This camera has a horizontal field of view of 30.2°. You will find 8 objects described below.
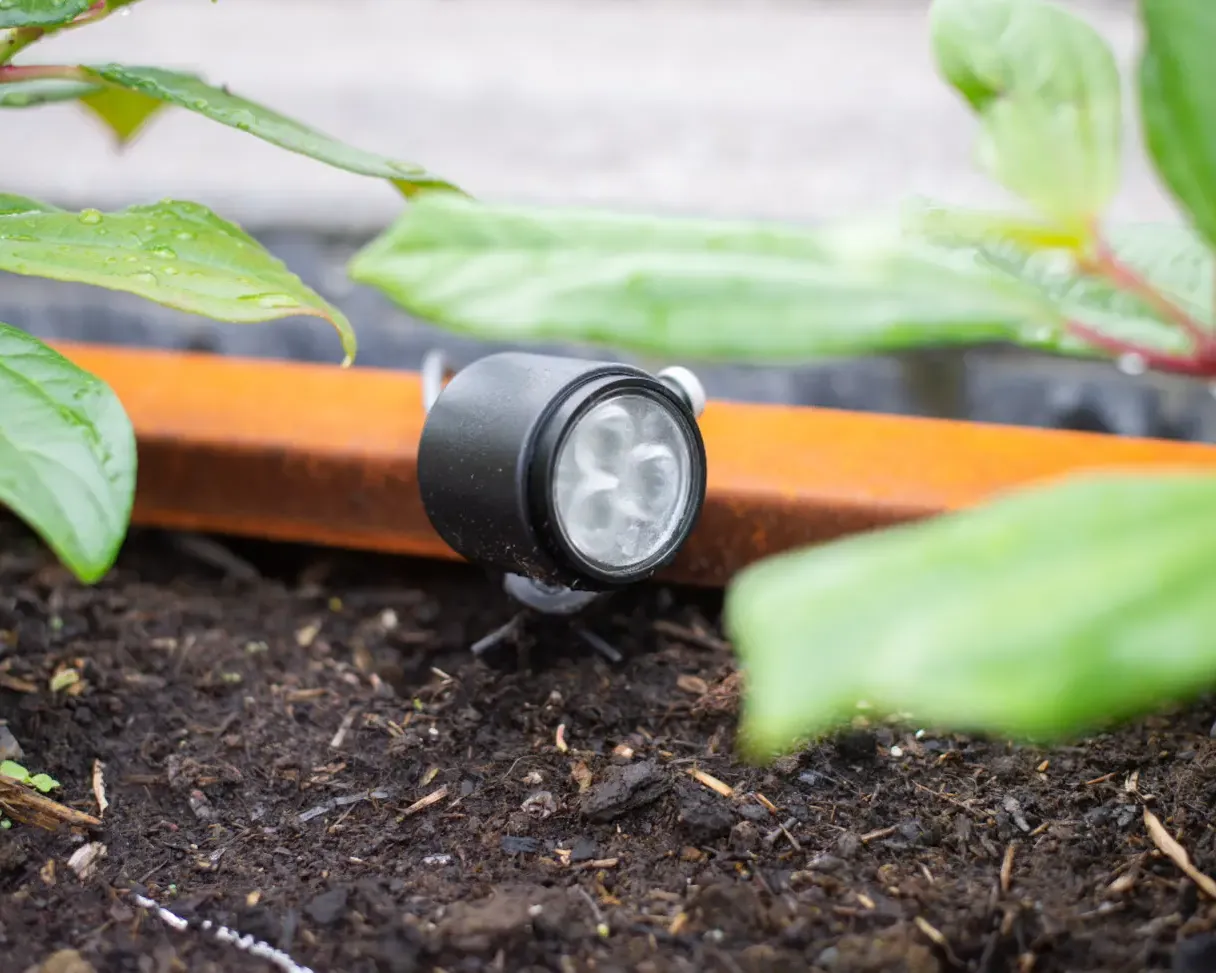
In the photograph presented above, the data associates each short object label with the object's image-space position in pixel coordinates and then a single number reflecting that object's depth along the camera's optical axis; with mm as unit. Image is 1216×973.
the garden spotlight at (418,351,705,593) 448
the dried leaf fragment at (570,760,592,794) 474
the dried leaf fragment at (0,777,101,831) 462
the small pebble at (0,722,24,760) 481
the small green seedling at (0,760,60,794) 474
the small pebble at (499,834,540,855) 456
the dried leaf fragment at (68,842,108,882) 451
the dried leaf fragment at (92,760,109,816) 474
